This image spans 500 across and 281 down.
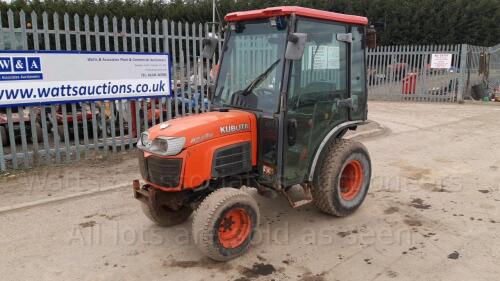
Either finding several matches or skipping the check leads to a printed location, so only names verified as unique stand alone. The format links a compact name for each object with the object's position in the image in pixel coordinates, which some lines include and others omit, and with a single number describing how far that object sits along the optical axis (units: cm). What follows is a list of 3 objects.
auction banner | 601
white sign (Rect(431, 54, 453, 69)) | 1588
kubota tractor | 366
